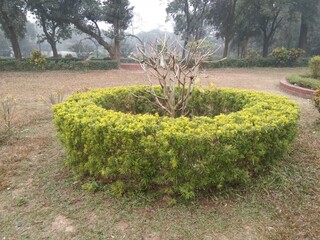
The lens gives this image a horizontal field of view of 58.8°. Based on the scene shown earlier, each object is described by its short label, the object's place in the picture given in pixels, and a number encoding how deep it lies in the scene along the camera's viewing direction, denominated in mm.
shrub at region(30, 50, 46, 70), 14805
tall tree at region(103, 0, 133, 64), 17394
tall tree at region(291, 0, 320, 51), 19375
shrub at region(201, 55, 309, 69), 17953
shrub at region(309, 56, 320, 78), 10227
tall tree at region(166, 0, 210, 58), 22016
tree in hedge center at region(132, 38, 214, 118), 3734
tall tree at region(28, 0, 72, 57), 16609
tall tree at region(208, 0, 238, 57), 20525
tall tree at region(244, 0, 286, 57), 18717
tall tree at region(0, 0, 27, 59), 15008
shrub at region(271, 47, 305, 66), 17734
